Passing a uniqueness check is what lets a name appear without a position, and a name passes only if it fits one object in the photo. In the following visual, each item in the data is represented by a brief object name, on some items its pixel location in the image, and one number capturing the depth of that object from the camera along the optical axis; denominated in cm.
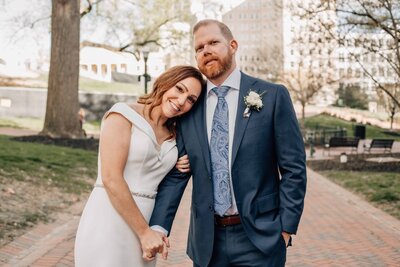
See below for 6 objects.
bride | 275
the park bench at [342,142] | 2311
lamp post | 2166
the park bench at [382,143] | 2313
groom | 291
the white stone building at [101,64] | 3910
